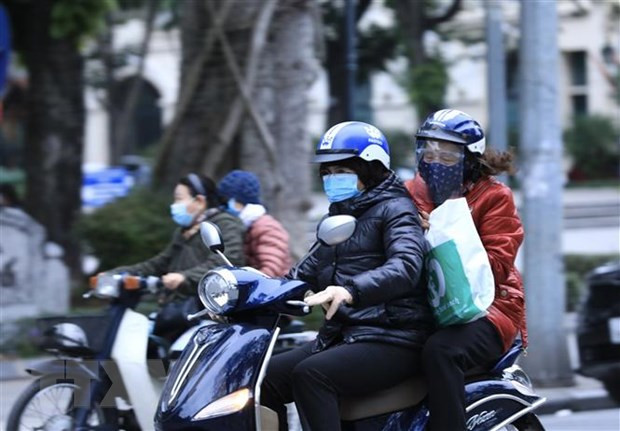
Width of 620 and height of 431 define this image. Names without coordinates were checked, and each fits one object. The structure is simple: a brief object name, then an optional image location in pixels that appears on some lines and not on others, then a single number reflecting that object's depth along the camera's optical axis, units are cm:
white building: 7706
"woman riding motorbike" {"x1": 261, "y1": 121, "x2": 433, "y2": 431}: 953
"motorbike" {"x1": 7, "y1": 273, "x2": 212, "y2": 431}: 1262
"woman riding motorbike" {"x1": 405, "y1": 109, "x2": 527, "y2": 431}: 1009
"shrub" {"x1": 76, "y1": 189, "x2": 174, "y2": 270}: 2345
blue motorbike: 924
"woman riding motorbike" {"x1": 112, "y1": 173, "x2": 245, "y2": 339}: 1381
